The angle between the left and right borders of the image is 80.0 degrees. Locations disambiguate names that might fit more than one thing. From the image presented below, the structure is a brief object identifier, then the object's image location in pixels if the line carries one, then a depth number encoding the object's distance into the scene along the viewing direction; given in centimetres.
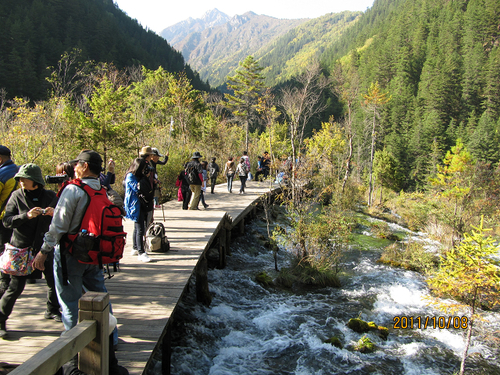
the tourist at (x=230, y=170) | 1295
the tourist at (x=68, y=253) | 262
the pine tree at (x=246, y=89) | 4225
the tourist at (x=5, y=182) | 353
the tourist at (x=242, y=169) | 1353
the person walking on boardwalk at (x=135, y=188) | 519
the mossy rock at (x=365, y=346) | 598
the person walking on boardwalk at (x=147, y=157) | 551
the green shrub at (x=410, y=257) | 1117
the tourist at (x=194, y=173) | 887
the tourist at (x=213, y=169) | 1295
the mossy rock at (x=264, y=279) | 826
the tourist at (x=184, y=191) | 958
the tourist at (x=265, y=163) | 1740
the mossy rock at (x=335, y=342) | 604
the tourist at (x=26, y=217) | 311
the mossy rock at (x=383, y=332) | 659
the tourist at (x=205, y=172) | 1312
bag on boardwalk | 602
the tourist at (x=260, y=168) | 1872
